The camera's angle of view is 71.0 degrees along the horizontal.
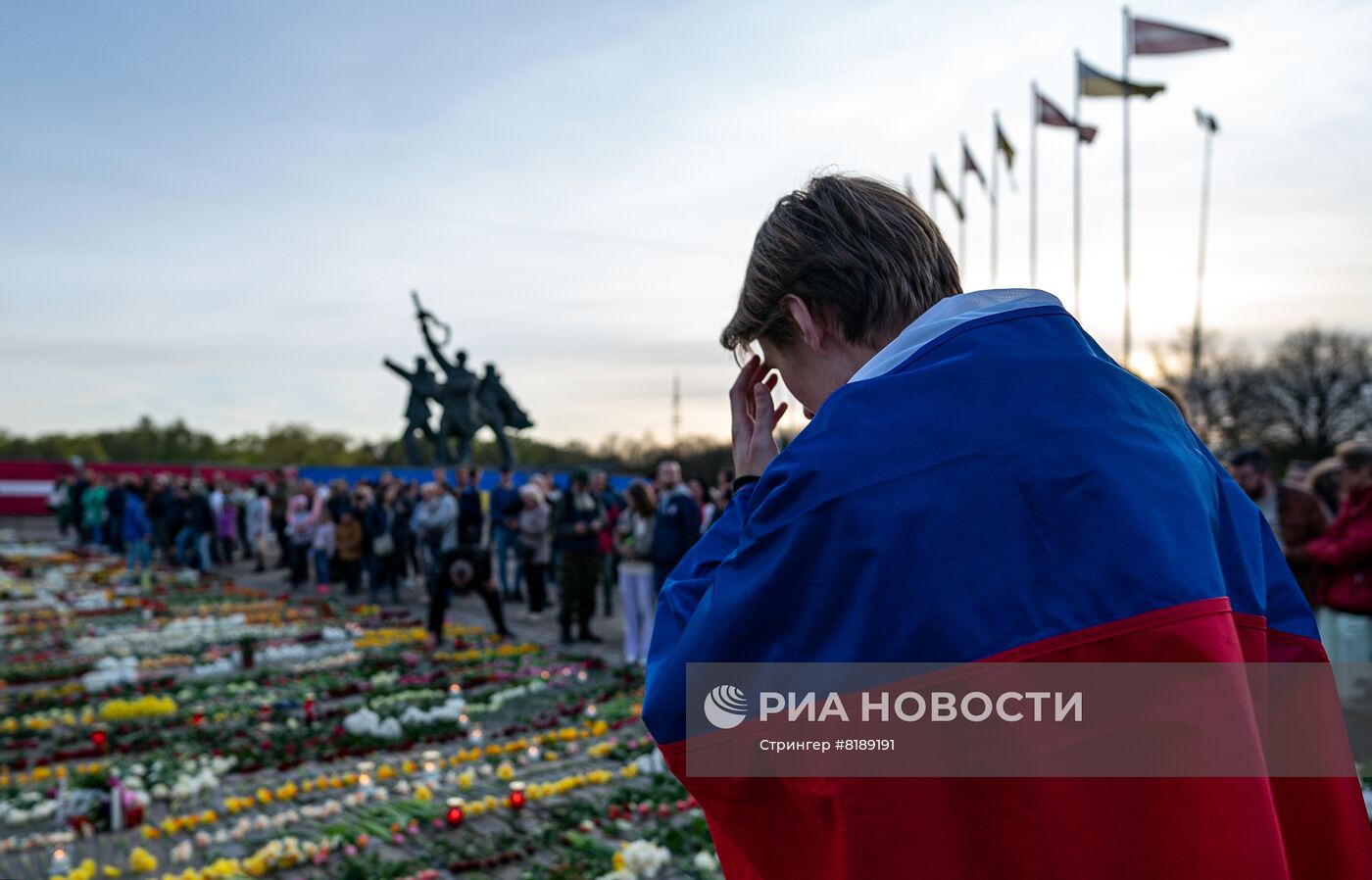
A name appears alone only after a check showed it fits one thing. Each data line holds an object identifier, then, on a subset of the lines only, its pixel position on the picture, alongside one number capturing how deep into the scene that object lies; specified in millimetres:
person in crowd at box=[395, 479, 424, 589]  16453
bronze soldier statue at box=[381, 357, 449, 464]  29656
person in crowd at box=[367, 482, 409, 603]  16047
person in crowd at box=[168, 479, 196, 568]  21688
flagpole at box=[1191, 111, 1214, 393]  35812
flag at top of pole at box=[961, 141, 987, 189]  29016
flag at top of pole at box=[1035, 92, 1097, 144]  25938
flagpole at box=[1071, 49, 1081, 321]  28672
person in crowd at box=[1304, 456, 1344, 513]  7828
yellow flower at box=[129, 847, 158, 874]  5020
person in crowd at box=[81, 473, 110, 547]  24859
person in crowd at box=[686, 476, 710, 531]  13867
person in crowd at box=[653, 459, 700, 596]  10344
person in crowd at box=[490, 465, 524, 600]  15375
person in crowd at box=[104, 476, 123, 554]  24000
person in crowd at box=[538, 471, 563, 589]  14242
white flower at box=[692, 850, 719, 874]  4977
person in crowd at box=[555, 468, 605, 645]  12008
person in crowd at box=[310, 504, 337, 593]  17564
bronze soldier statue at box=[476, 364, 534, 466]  29844
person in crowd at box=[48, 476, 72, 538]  27750
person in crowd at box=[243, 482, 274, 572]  21078
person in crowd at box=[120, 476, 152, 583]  19891
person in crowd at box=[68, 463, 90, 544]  26766
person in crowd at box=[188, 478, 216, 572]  20859
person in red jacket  6363
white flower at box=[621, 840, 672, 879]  4898
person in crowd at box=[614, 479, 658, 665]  10859
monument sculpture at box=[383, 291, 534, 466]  29016
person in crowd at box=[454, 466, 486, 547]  15336
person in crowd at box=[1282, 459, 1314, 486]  7830
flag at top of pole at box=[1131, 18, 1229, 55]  21250
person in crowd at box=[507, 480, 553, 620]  13781
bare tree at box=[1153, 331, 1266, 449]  49438
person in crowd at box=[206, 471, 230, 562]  21656
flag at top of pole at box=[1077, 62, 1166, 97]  23531
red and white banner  32188
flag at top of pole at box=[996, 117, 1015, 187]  28430
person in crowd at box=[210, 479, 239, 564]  21812
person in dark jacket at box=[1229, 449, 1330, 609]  6926
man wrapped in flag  1123
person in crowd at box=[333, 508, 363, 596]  16672
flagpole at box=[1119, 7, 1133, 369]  22533
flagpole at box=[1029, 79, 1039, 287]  29194
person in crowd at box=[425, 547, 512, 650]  12141
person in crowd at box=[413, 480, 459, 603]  14445
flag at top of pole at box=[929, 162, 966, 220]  29109
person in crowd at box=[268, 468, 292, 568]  20453
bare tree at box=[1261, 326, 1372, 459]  47906
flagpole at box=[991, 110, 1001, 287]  29047
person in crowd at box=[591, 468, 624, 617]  12258
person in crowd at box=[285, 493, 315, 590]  18250
